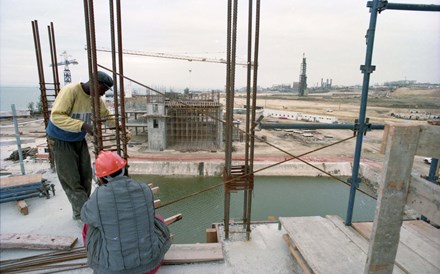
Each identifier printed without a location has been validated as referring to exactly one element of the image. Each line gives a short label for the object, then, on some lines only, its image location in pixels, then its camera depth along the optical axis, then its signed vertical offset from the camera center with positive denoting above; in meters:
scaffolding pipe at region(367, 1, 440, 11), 2.58 +0.94
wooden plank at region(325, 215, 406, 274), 2.25 -1.53
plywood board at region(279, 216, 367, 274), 2.21 -1.50
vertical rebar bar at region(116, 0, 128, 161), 2.80 +0.20
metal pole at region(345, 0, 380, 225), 2.62 -0.08
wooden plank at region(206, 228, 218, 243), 3.25 -1.88
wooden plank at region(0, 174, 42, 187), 3.54 -1.34
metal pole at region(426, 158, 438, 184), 2.97 -0.88
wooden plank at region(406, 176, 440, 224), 1.15 -0.50
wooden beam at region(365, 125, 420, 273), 1.26 -0.53
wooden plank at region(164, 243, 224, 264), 2.51 -1.69
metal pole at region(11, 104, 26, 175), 3.61 -0.57
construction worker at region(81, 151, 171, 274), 1.81 -0.97
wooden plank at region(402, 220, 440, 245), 2.66 -1.50
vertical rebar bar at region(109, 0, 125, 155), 2.67 +0.13
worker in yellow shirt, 2.66 -0.53
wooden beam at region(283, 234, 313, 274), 2.25 -1.61
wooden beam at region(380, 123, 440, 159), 1.24 -0.23
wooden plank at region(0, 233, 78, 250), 2.58 -1.61
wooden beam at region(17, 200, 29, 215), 3.27 -1.57
